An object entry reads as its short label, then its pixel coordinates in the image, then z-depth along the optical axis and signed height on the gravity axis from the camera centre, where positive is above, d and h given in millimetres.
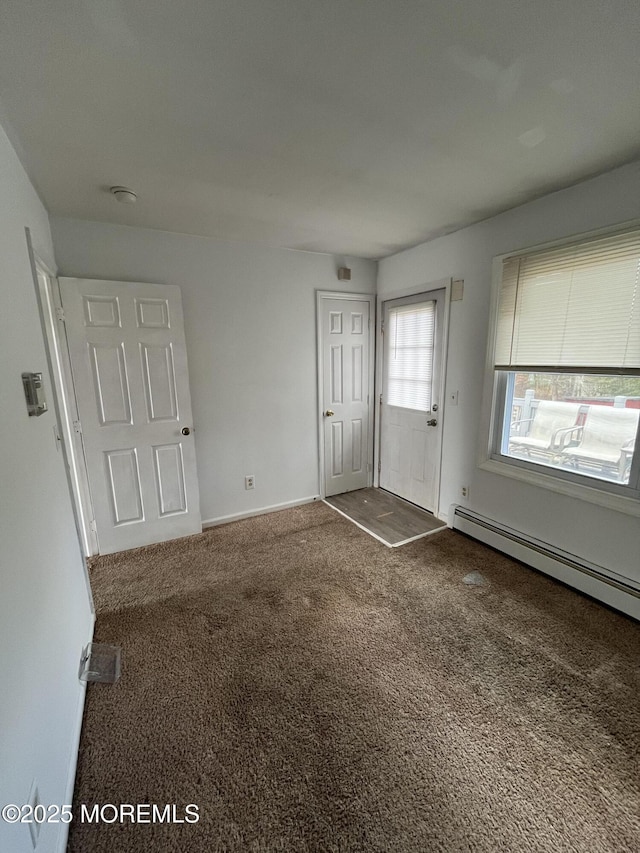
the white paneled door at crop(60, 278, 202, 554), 2508 -375
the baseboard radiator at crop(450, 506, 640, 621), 2033 -1392
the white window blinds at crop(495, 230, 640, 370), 1939 +265
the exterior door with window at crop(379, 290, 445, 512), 3217 -442
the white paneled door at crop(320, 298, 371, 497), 3565 -399
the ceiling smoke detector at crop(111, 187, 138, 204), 2010 +926
